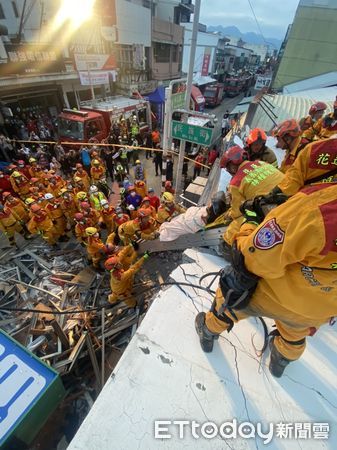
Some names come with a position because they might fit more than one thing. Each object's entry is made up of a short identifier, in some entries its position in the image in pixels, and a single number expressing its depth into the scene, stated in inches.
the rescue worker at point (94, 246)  221.6
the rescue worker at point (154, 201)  285.1
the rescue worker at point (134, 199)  296.0
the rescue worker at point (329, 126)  187.0
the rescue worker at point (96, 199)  286.1
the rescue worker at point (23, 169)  358.0
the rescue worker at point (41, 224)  257.8
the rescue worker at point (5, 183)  340.7
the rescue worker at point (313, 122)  205.3
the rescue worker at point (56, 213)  277.7
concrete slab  77.7
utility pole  224.8
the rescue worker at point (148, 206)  255.5
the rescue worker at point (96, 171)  383.9
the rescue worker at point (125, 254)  203.8
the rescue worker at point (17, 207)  279.9
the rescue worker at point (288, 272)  53.1
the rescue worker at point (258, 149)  149.0
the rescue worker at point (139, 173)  387.5
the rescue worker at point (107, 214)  278.8
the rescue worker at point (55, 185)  327.0
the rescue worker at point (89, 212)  259.9
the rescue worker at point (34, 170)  361.2
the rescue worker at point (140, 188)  316.8
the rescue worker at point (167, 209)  243.8
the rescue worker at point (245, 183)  114.3
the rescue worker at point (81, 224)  250.1
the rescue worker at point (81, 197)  278.6
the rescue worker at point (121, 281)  184.2
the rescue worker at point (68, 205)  288.5
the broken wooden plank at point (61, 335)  154.1
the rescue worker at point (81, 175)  354.9
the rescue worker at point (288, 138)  171.8
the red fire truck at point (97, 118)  471.5
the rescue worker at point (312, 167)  75.0
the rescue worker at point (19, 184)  319.0
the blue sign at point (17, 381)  105.2
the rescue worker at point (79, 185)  325.5
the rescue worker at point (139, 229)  230.5
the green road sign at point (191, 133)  235.1
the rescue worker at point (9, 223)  263.6
